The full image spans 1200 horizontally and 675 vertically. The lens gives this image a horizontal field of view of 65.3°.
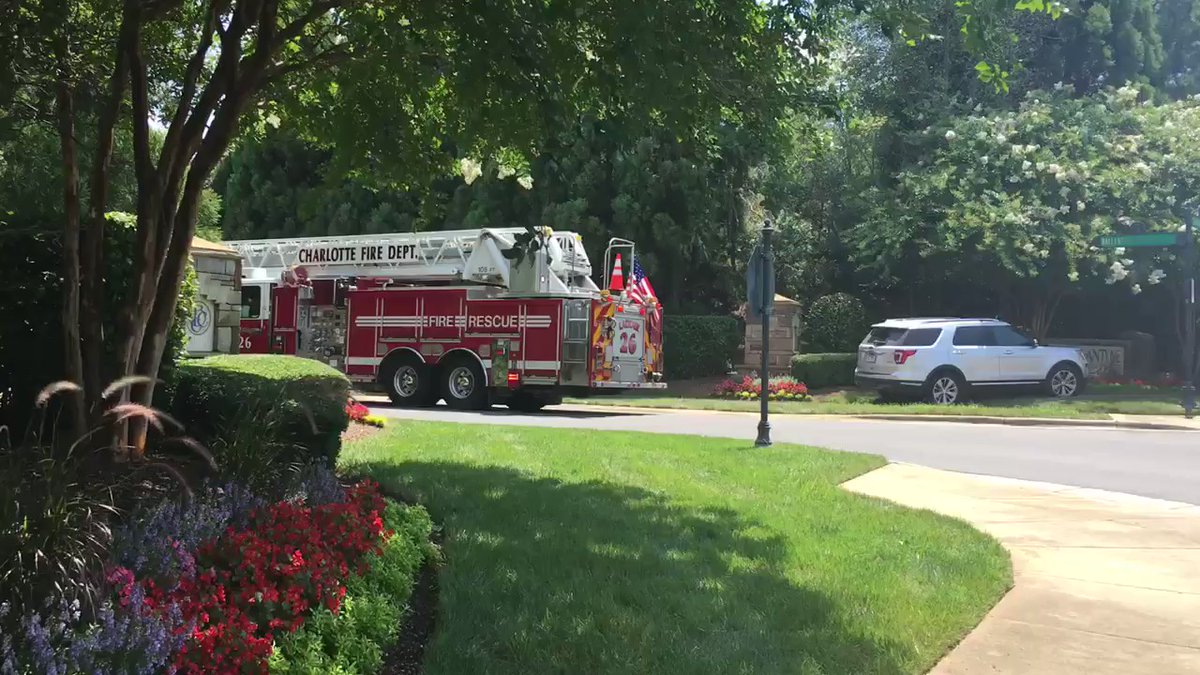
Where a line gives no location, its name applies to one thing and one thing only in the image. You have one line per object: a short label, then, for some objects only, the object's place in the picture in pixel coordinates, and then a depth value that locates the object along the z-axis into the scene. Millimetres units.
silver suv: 19766
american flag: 19312
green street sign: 18219
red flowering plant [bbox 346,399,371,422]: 12049
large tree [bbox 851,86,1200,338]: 22078
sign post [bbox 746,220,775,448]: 12008
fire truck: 18359
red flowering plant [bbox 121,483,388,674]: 3348
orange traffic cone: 19203
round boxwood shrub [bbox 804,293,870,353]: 27000
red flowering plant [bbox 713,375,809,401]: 22438
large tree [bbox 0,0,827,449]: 5352
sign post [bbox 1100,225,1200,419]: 18203
